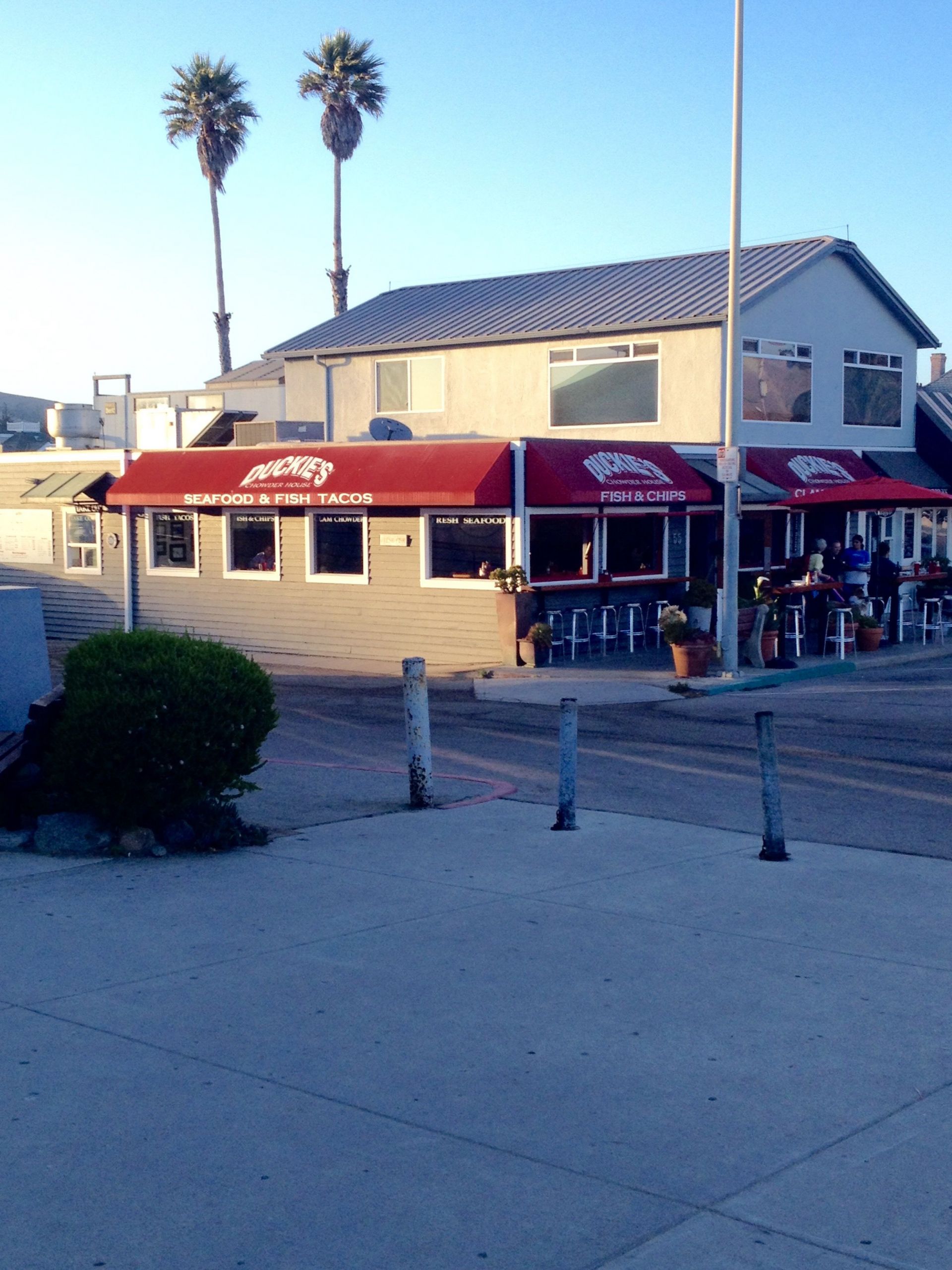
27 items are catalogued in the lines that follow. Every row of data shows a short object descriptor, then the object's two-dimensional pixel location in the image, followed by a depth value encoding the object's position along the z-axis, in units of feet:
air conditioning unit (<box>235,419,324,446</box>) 83.46
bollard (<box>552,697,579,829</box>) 32.86
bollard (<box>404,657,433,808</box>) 34.63
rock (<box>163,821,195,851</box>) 30.25
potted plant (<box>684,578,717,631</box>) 71.51
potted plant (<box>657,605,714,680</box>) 64.44
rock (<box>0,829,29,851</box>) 30.14
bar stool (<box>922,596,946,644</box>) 82.84
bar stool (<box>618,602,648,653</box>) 74.23
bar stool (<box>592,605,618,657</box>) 72.84
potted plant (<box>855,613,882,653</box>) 77.05
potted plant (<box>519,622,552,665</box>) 67.05
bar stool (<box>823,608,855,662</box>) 74.08
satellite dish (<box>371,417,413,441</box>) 78.02
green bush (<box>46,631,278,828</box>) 28.91
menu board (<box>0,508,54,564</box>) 93.45
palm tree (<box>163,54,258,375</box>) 182.50
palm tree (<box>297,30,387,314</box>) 177.88
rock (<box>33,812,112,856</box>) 29.91
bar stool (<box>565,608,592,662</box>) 71.31
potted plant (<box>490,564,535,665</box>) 67.82
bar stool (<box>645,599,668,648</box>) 76.84
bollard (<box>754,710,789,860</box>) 29.72
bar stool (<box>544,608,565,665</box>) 70.44
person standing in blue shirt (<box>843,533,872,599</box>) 79.05
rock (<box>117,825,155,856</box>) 29.86
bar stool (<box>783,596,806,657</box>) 75.46
